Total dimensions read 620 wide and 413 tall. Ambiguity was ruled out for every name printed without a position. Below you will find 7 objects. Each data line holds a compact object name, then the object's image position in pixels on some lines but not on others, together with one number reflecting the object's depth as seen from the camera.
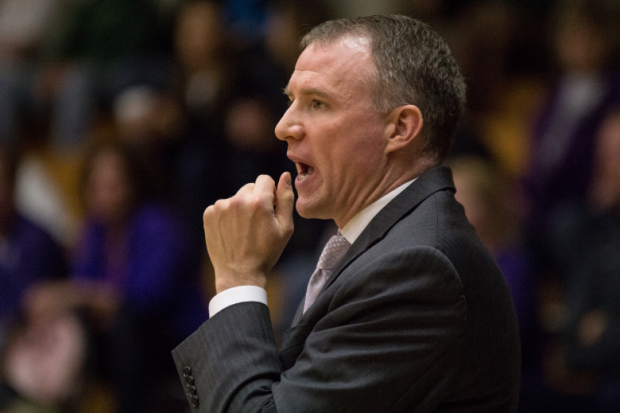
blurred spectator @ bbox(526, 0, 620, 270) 8.77
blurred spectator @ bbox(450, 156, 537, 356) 7.52
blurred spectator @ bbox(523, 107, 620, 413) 6.95
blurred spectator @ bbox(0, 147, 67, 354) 9.30
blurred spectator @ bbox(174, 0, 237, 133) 10.22
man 3.12
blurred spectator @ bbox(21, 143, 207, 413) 8.80
